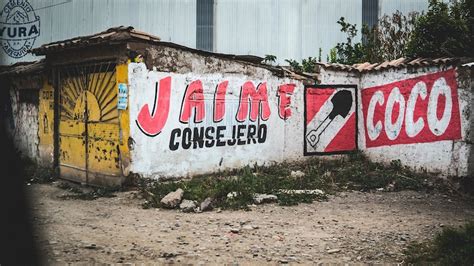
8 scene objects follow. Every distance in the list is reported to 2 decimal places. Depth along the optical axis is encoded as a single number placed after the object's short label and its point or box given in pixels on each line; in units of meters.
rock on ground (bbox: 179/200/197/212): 6.52
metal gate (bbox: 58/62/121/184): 8.30
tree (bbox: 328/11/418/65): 14.76
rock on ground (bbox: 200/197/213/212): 6.50
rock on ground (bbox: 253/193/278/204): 6.96
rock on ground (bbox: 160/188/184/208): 6.66
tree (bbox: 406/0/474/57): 8.83
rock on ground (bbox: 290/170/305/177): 8.92
